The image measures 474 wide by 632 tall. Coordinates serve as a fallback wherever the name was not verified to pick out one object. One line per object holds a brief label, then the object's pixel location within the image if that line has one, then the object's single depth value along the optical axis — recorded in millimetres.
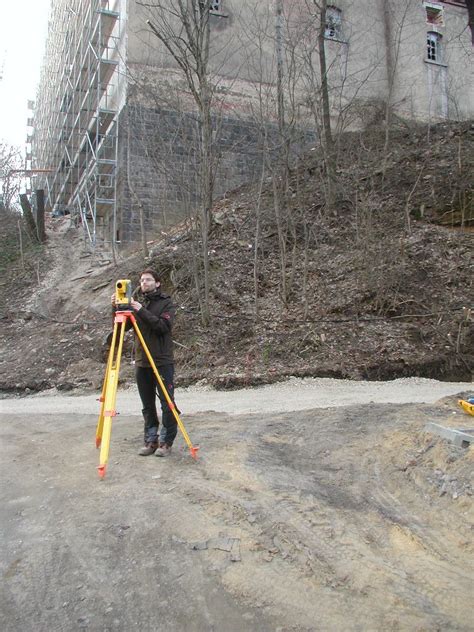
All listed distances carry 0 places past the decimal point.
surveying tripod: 5043
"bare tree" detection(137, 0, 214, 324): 13398
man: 5410
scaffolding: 21766
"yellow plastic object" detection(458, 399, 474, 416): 6293
